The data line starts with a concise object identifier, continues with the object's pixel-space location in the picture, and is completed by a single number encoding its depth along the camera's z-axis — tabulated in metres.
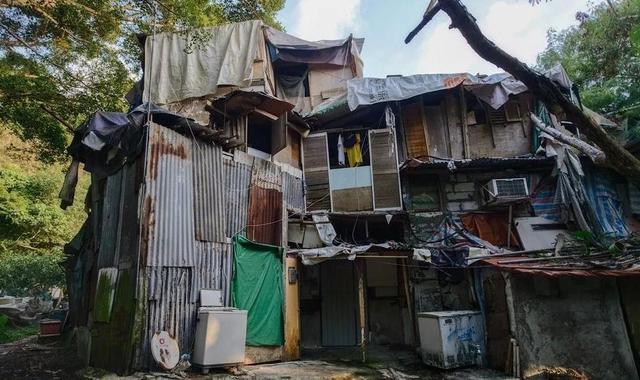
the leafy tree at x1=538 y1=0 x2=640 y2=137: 14.13
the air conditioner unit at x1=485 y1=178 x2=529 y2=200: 12.31
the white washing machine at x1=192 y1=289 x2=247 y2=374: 7.87
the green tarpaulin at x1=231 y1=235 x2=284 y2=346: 9.40
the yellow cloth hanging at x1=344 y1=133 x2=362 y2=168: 13.43
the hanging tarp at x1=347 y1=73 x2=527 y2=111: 13.19
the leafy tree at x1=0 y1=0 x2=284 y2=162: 11.09
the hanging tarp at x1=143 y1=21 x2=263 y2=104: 12.09
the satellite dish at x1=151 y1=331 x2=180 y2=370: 7.45
